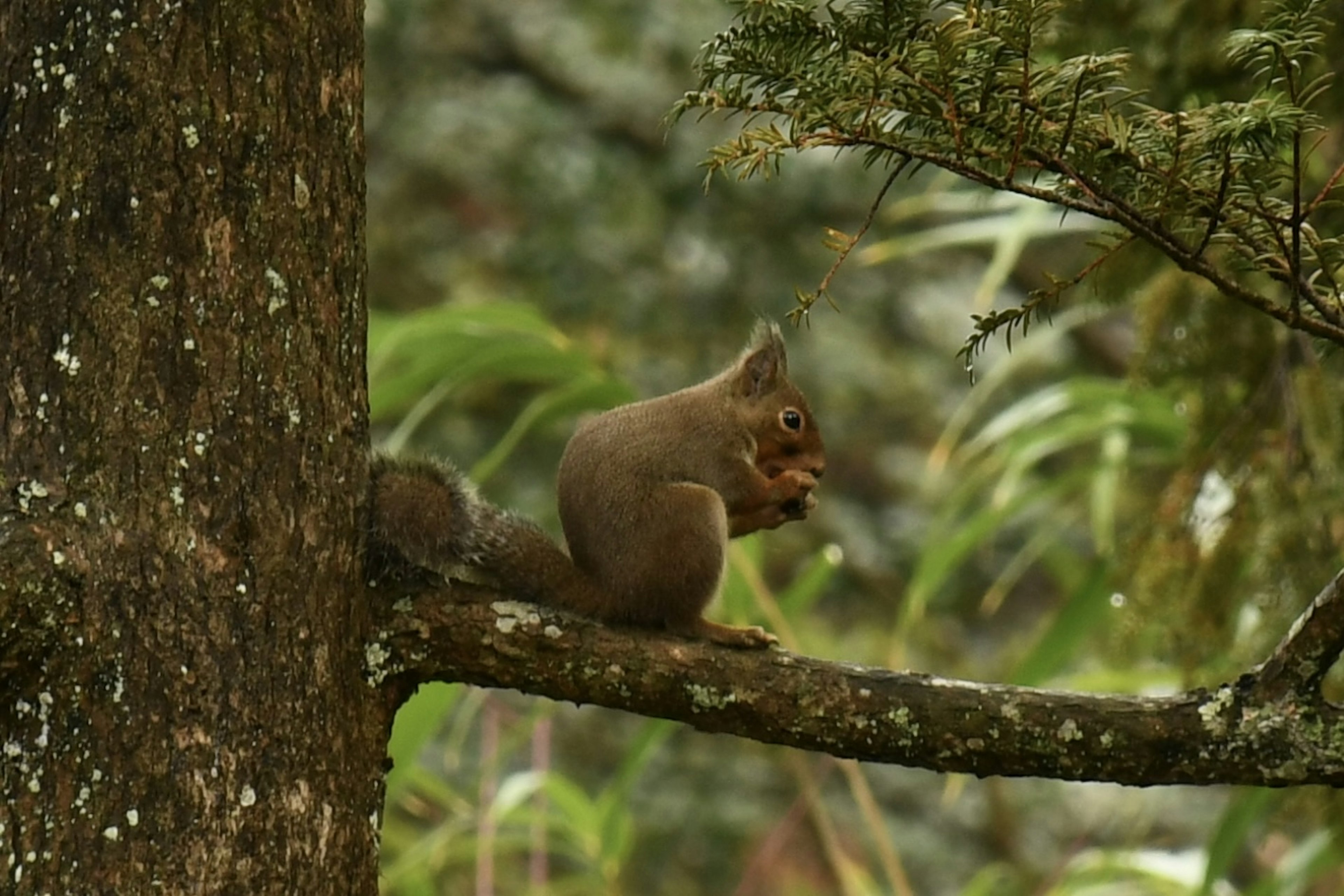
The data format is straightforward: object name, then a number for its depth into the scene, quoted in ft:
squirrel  43.23
